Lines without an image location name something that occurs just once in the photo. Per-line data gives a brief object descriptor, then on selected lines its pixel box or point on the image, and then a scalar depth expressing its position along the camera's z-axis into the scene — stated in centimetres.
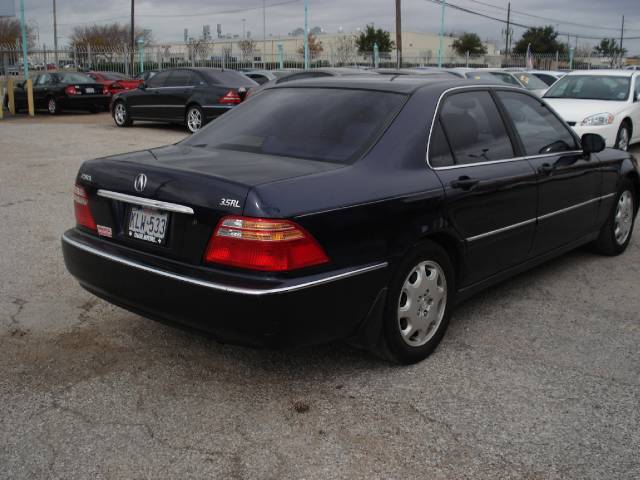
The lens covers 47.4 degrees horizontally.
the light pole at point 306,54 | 3769
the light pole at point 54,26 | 7225
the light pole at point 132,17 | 4878
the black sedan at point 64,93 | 2166
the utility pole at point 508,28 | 7164
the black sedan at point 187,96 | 1577
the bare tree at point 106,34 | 8331
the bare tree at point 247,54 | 4431
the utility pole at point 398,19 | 3725
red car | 2283
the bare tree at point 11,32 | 6575
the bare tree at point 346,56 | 4618
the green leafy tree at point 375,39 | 7564
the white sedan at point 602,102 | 1185
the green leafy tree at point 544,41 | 8594
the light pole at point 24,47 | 2661
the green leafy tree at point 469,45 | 8595
